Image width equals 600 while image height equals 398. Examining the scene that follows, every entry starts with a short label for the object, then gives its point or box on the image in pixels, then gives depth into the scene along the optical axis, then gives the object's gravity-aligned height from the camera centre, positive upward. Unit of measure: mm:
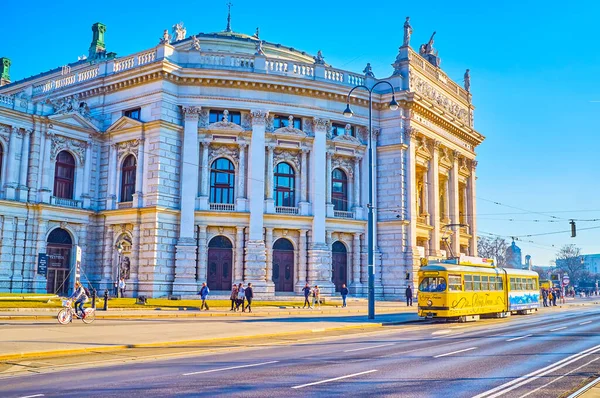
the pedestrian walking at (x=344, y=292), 41344 -797
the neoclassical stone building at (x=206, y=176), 43281 +8191
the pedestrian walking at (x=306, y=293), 39959 -832
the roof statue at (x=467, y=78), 68694 +23554
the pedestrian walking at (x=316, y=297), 41625 -1145
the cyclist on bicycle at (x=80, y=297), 26328 -849
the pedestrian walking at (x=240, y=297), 35328 -1020
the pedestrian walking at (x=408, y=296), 45481 -1086
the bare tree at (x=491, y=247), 124062 +7716
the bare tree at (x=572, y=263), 142375 +5290
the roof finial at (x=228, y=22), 64194 +27910
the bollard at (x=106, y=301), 32344 -1247
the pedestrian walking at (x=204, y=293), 34938 -829
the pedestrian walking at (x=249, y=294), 35466 -848
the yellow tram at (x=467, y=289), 32781 -388
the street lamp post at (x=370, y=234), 31922 +2645
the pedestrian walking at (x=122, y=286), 41750 -533
